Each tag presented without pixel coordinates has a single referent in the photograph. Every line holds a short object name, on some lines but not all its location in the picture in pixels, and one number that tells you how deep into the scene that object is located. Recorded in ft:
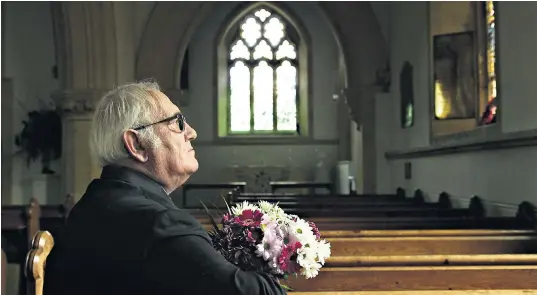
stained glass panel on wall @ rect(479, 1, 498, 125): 19.50
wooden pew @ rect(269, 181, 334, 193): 40.47
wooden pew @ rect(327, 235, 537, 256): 10.53
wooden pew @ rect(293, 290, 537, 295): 7.15
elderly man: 4.57
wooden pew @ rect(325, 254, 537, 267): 8.40
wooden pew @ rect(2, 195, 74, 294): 14.30
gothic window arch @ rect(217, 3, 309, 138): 47.21
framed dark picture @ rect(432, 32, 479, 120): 21.34
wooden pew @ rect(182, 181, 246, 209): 39.52
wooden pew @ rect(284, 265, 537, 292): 7.98
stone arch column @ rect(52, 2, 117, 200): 26.84
